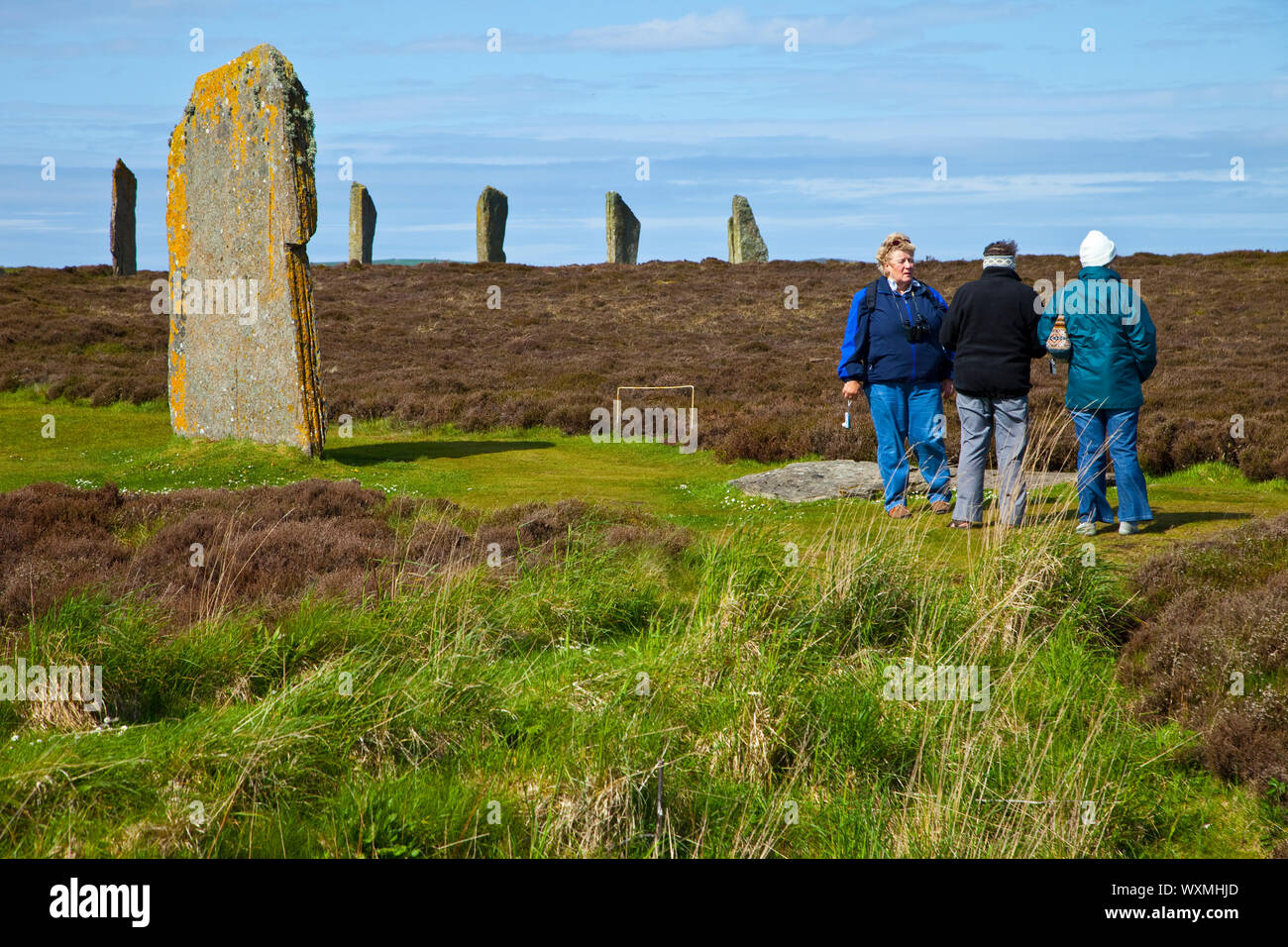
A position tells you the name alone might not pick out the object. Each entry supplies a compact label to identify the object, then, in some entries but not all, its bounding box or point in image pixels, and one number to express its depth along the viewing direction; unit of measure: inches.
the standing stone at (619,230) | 2078.0
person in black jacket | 328.5
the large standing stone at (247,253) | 487.8
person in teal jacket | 319.0
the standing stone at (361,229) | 2084.2
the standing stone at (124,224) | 1814.7
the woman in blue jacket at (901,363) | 364.8
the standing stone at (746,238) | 2057.1
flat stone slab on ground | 412.8
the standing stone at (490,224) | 2028.8
